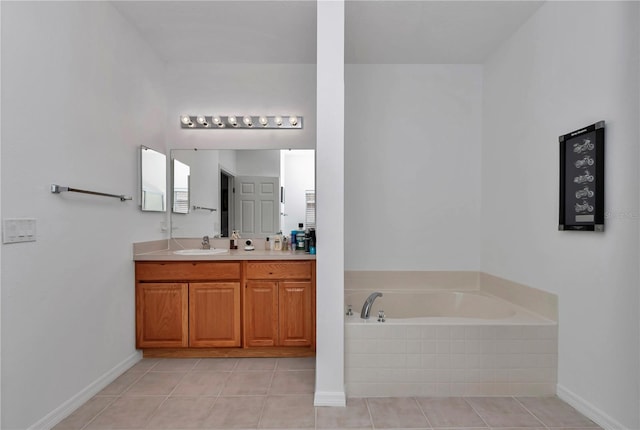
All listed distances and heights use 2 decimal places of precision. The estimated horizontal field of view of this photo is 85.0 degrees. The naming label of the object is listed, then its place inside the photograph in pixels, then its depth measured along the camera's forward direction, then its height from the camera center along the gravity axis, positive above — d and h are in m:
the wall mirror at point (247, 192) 3.27 +0.20
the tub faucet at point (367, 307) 2.30 -0.64
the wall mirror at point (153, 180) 2.76 +0.27
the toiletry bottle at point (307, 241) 3.00 -0.24
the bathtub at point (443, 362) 2.16 -0.92
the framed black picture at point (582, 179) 1.85 +0.20
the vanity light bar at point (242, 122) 3.19 +0.84
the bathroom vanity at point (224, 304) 2.70 -0.71
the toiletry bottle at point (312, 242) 2.91 -0.25
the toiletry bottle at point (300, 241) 3.12 -0.25
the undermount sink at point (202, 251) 2.93 -0.34
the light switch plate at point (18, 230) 1.57 -0.08
